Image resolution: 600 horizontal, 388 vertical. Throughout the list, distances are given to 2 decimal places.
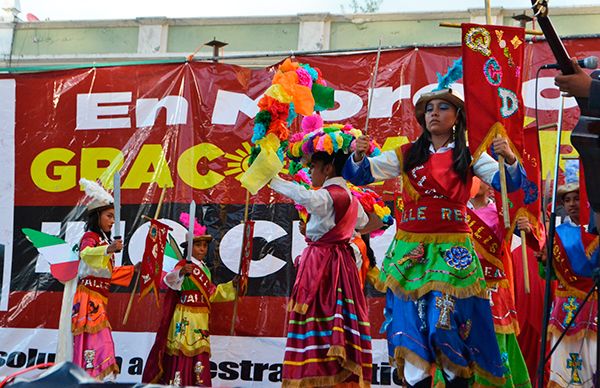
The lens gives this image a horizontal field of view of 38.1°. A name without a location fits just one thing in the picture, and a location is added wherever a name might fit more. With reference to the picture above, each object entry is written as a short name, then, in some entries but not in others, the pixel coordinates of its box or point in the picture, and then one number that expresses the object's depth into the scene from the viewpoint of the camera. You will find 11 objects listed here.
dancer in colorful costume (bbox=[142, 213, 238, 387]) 6.50
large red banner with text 6.72
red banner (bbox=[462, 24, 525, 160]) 4.30
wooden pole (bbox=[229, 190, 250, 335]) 5.91
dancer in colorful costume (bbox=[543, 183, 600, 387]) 5.32
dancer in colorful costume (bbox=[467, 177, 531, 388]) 5.10
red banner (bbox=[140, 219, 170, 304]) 6.31
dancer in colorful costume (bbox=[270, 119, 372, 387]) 4.90
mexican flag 6.53
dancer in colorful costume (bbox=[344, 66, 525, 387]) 4.27
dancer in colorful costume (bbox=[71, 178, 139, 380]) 6.32
